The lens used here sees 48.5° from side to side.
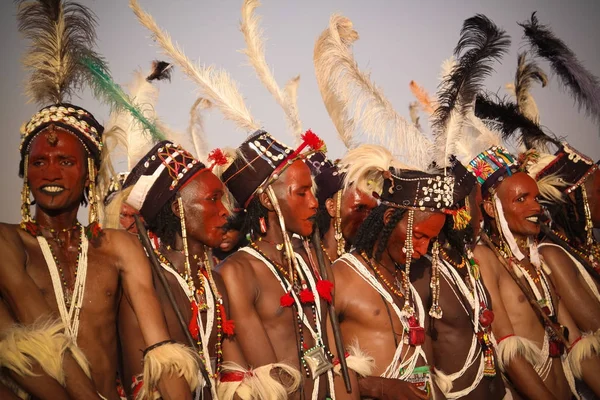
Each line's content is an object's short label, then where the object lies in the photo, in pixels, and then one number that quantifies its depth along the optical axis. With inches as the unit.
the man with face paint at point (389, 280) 184.4
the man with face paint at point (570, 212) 254.7
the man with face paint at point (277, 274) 167.3
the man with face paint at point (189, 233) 163.9
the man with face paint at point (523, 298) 212.8
